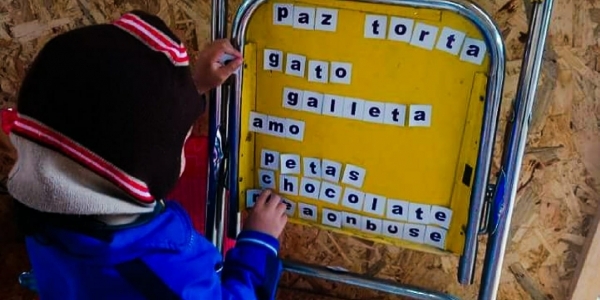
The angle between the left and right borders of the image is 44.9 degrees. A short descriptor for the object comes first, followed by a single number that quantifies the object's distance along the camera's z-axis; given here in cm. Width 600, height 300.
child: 82
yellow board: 109
